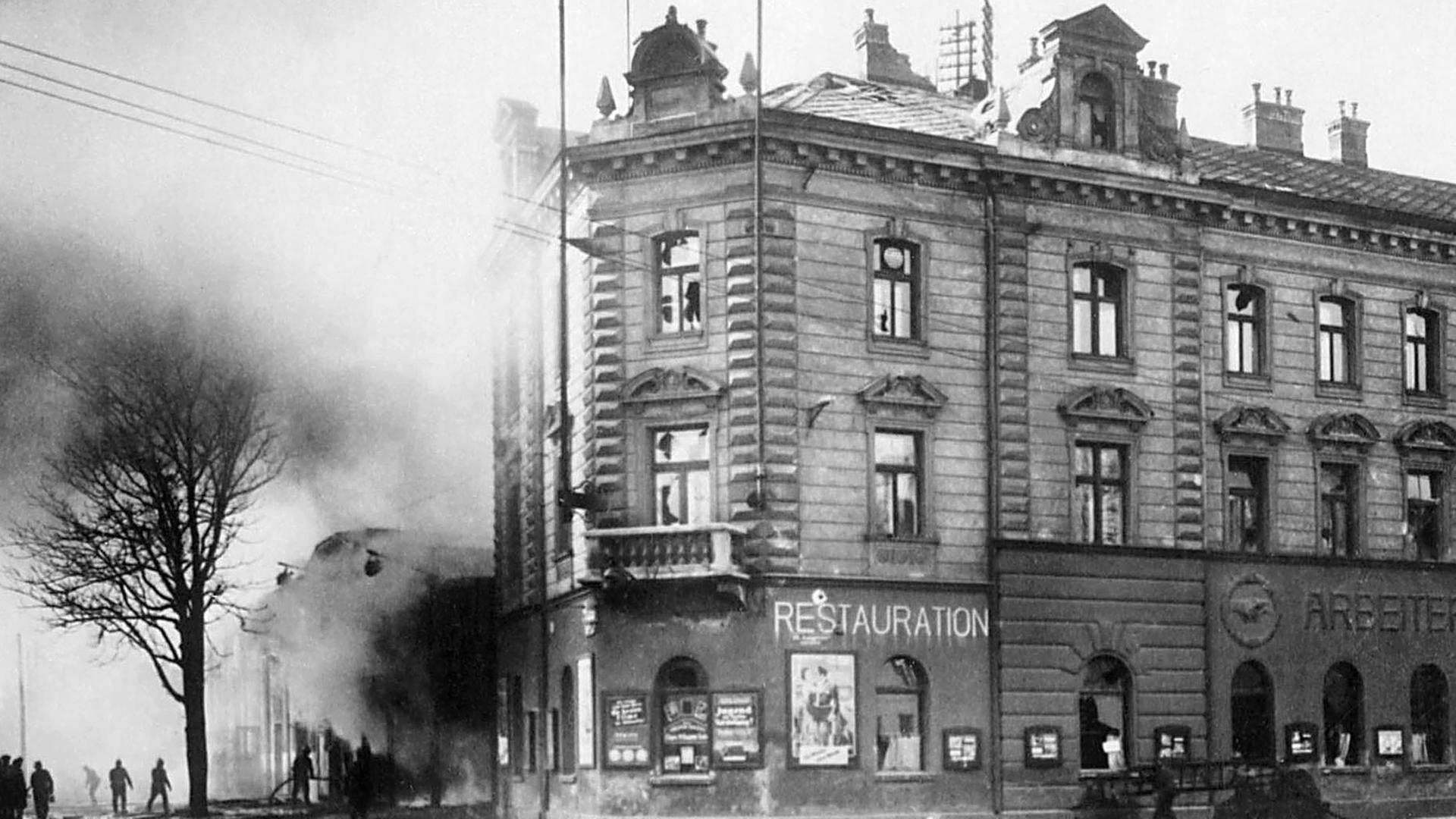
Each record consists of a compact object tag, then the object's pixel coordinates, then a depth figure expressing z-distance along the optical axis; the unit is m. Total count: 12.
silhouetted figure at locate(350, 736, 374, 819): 36.78
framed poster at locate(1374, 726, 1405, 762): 34.62
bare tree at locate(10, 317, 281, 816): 42.84
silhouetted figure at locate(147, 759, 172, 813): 51.63
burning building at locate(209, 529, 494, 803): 47.56
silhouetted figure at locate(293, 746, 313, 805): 50.31
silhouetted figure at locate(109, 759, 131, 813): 55.31
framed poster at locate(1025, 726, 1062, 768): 30.84
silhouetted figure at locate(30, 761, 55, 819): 42.03
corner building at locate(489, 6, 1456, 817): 29.44
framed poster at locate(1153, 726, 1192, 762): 32.03
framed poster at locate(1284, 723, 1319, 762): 33.50
